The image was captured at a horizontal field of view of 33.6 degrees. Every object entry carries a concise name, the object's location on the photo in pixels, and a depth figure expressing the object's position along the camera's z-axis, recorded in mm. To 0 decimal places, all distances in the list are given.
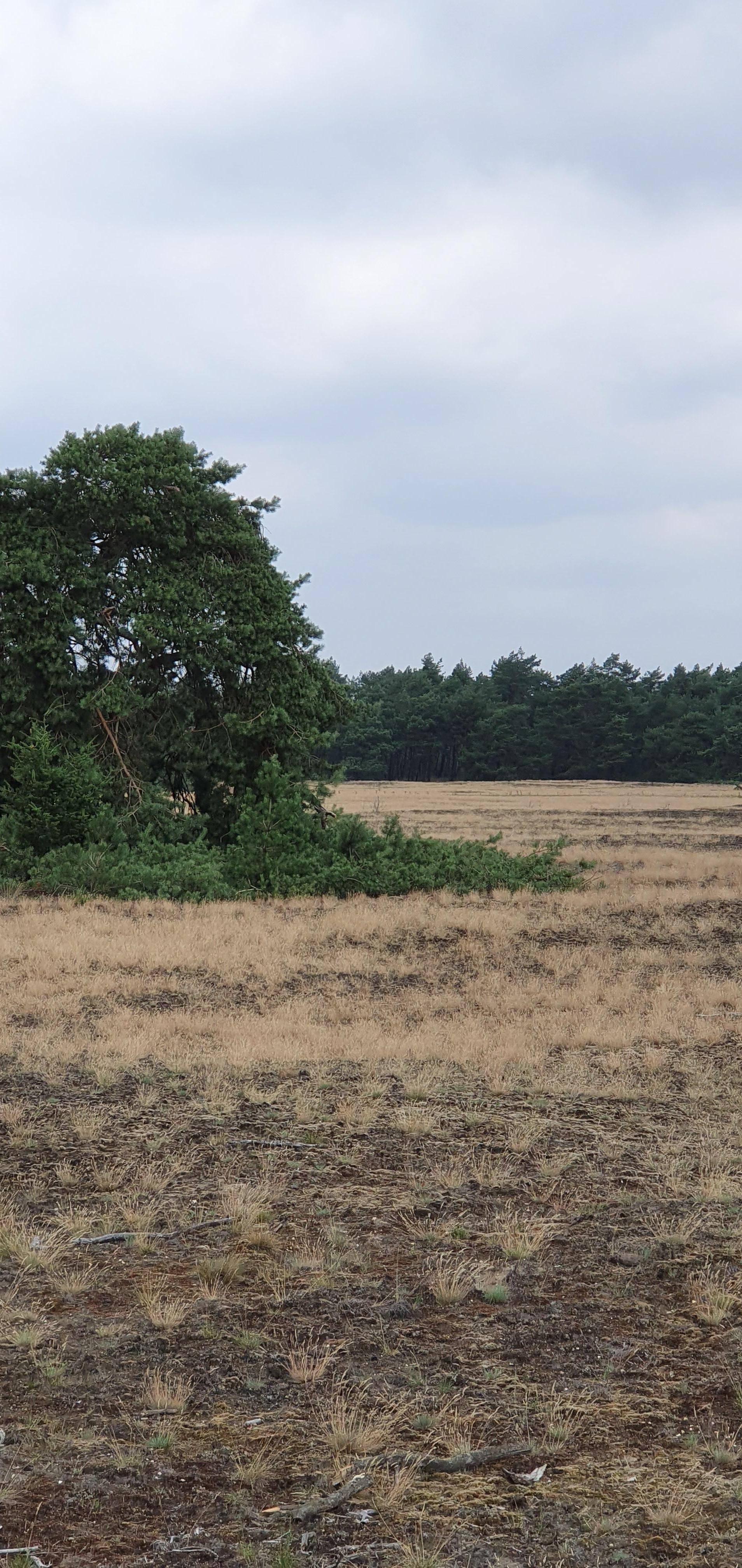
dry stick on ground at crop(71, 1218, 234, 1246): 6898
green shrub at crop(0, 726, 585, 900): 24156
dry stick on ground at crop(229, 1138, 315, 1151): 8922
